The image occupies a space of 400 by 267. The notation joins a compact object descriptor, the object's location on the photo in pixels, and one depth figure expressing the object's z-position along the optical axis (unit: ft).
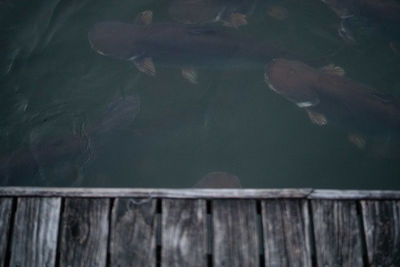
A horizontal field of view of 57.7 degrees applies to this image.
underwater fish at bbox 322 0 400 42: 18.15
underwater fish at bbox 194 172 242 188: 14.82
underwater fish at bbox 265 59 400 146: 15.57
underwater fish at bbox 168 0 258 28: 18.04
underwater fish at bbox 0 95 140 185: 14.05
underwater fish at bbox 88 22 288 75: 16.38
